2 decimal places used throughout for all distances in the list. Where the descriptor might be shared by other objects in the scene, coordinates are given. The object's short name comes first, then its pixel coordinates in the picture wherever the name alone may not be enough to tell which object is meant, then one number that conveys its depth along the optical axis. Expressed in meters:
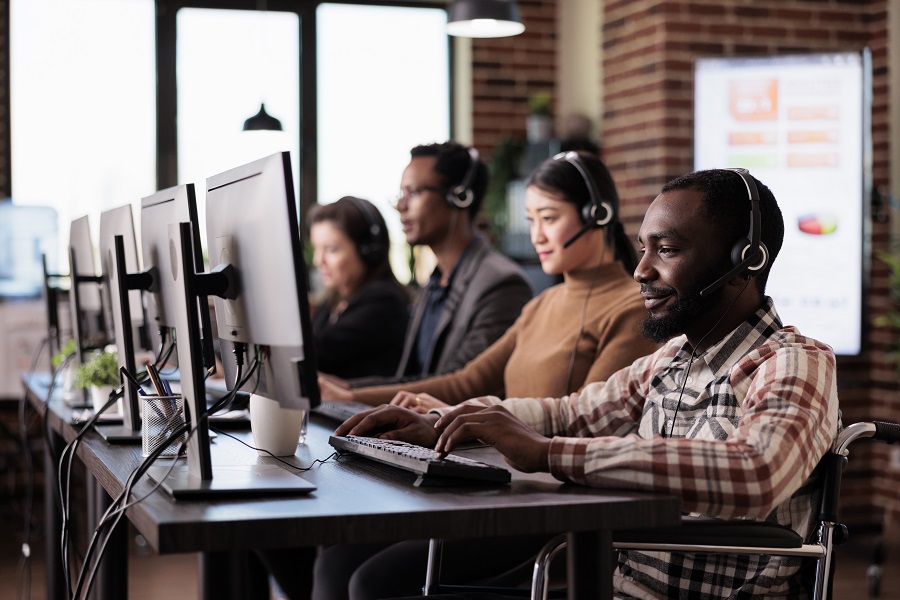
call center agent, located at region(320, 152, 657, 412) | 2.34
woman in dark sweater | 3.33
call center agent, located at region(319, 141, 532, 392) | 2.94
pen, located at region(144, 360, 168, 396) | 1.72
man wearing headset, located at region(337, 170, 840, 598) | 1.32
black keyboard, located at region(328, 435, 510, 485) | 1.36
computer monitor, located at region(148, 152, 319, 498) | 1.31
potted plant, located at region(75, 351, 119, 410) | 2.40
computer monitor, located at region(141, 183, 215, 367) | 1.64
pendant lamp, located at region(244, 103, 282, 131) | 4.39
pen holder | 1.69
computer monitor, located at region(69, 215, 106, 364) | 2.53
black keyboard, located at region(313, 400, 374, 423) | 2.10
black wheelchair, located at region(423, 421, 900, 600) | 1.34
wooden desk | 1.16
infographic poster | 4.09
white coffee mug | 1.71
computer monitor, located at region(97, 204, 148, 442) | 1.83
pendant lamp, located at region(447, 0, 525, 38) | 3.66
